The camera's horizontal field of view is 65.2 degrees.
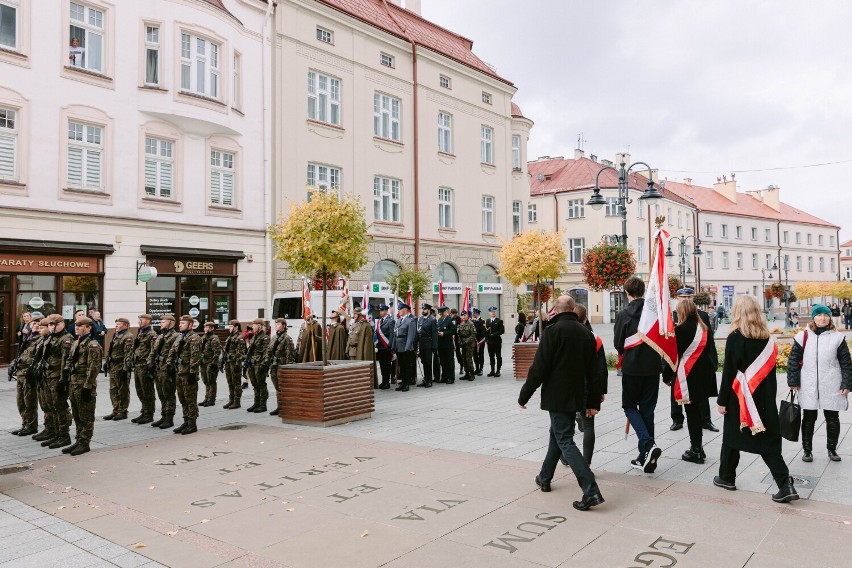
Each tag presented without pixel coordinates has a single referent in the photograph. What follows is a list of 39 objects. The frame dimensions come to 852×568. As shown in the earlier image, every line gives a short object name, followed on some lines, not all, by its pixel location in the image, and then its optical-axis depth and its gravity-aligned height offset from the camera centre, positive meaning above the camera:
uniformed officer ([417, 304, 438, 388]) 15.95 -0.80
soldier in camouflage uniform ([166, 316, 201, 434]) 9.85 -0.94
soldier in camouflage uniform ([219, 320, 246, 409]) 12.43 -1.10
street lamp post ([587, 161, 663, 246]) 16.02 +2.77
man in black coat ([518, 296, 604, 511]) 5.97 -0.62
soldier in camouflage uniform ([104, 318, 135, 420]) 10.88 -0.95
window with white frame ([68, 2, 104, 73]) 18.72 +7.71
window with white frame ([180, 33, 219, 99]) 20.72 +7.67
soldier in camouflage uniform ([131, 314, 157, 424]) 10.66 -1.04
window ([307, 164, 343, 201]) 24.80 +4.93
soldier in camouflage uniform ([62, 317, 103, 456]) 8.48 -0.99
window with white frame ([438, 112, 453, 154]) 30.39 +7.98
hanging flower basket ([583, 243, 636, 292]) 17.45 +1.03
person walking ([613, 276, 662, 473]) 6.81 -0.91
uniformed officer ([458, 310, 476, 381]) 16.78 -0.96
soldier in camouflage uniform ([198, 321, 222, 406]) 11.48 -0.80
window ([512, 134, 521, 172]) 35.34 +8.23
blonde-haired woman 5.75 -0.84
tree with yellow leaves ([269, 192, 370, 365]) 10.59 +1.14
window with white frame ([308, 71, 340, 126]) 24.86 +7.92
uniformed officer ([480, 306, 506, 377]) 17.58 -0.84
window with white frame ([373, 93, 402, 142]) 27.52 +7.94
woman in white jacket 7.12 -0.77
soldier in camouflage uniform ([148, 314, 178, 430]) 10.24 -1.04
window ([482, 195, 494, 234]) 32.72 +4.52
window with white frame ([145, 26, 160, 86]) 20.19 +7.70
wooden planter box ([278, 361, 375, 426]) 9.93 -1.31
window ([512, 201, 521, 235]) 34.88 +4.64
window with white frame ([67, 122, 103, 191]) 18.55 +4.30
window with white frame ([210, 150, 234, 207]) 21.89 +4.30
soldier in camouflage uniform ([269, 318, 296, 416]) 12.10 -0.79
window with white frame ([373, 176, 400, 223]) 27.25 +4.44
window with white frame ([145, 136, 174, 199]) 20.25 +4.33
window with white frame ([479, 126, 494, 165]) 32.78 +7.99
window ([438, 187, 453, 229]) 30.23 +4.50
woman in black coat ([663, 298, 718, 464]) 7.25 -0.76
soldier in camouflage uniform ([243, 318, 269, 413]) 11.94 -1.02
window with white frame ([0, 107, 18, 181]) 17.36 +4.34
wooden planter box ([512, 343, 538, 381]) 16.31 -1.33
